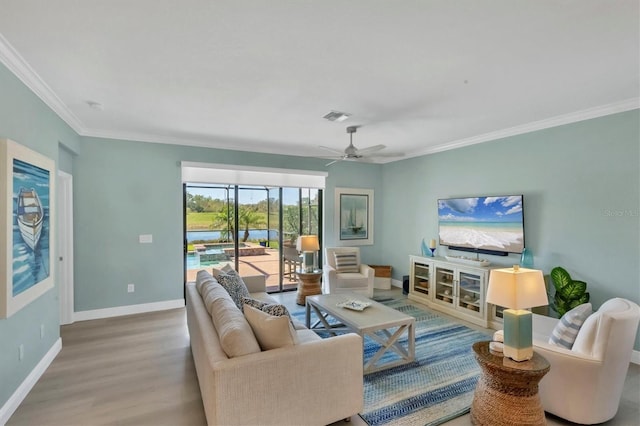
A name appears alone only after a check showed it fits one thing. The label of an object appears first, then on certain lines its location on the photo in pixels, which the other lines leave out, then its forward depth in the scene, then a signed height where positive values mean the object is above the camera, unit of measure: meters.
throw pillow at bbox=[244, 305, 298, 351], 2.00 -0.78
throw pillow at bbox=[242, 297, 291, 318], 2.18 -0.70
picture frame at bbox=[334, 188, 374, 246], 6.10 -0.07
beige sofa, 1.78 -1.05
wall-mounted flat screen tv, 4.04 -0.16
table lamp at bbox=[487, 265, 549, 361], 2.05 -0.61
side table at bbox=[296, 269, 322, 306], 4.92 -1.15
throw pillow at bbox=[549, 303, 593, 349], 2.30 -0.87
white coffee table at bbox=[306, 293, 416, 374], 2.90 -1.06
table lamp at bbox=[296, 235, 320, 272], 4.98 -0.57
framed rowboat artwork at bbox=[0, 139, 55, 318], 2.14 -0.09
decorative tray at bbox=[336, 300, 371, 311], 3.30 -1.01
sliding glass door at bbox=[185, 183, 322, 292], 5.14 -0.25
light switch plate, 4.57 -0.38
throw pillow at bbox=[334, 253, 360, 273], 5.57 -0.91
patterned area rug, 2.32 -1.50
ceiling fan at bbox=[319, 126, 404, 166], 3.80 +0.77
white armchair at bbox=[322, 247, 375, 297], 5.14 -1.12
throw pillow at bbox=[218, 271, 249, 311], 3.12 -0.76
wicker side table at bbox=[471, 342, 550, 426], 1.99 -1.19
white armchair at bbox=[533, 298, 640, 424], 2.07 -1.07
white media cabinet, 4.08 -1.13
